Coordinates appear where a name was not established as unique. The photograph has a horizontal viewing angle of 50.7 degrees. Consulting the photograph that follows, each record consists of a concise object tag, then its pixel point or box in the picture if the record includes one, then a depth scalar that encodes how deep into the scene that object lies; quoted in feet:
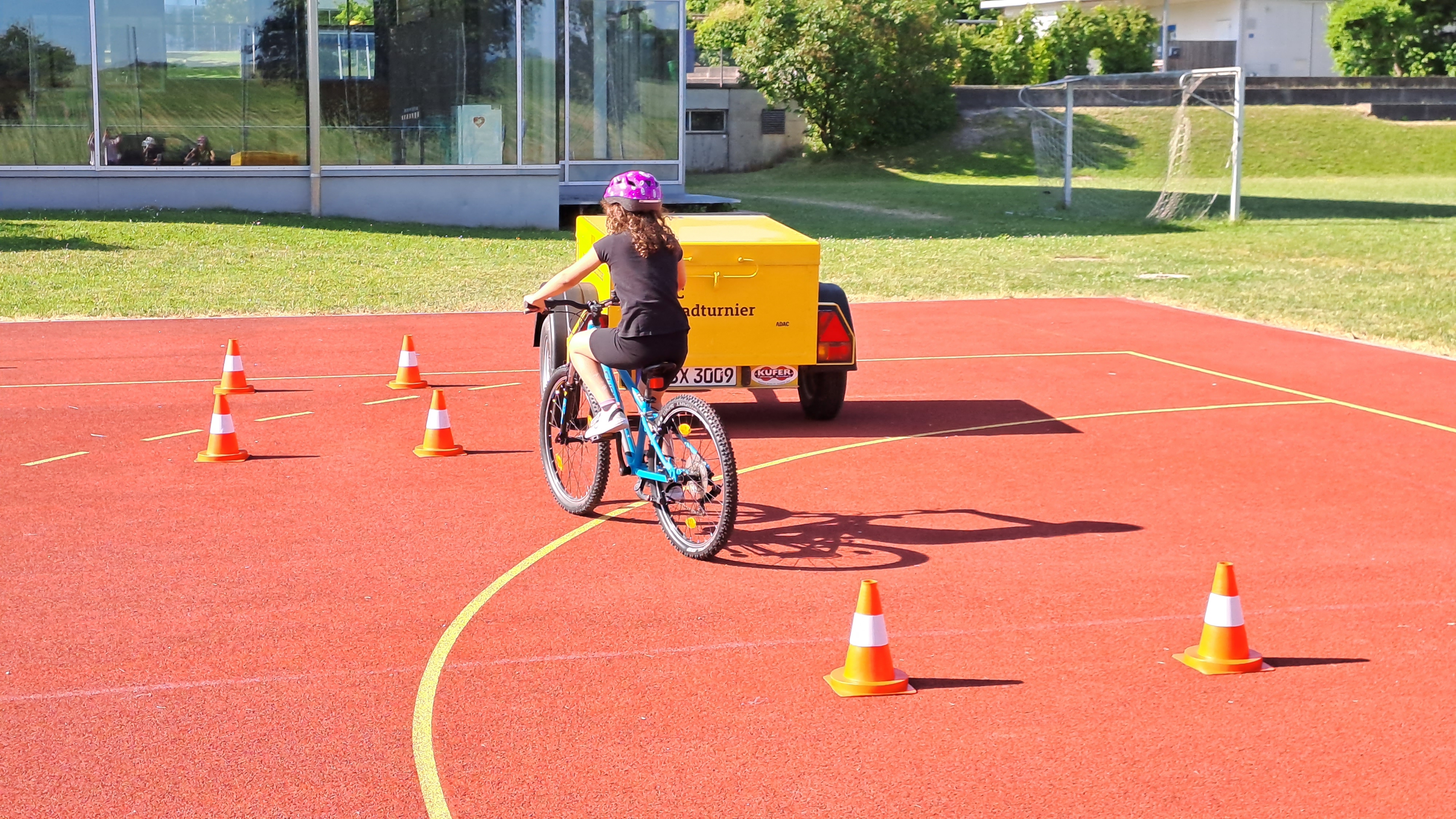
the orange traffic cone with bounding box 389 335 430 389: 41.06
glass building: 84.64
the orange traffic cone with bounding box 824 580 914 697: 18.35
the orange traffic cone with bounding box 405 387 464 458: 32.42
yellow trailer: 34.96
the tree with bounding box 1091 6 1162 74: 192.03
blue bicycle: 24.21
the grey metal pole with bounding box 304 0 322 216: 86.22
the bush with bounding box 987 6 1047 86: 187.83
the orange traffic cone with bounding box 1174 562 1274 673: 19.19
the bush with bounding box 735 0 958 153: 161.07
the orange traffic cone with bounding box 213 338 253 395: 40.01
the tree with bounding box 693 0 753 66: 187.21
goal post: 103.04
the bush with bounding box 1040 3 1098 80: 188.85
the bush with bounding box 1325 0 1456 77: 186.39
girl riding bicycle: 25.20
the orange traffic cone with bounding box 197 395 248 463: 31.99
